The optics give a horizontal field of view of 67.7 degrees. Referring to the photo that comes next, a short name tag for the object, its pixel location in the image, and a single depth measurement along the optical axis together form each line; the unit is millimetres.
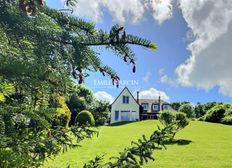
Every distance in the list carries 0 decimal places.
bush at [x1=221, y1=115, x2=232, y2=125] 20415
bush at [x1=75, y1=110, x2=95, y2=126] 16435
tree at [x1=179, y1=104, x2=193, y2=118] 24668
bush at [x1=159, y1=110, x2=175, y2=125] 11838
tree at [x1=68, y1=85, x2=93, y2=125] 20199
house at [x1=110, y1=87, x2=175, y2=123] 25742
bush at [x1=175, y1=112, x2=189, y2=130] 11095
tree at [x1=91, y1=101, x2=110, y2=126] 23838
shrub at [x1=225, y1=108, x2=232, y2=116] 21542
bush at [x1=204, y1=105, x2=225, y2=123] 22144
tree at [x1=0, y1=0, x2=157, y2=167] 728
